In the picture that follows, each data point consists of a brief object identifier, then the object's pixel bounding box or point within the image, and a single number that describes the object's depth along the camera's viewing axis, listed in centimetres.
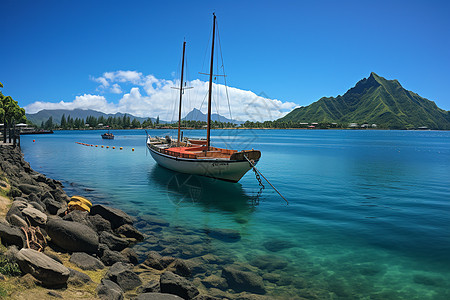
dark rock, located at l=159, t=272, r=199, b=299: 814
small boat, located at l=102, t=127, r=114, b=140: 12222
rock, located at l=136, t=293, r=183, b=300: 742
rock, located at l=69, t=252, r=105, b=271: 939
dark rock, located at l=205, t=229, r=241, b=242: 1388
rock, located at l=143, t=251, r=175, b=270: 1046
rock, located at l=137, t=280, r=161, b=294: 836
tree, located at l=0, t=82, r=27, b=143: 7400
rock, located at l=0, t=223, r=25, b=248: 852
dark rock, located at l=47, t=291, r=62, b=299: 664
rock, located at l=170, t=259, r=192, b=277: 1005
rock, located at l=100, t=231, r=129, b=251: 1150
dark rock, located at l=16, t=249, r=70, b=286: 708
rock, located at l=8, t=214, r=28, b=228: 1022
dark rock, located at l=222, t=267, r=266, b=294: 933
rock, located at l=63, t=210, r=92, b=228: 1253
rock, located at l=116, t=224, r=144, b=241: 1320
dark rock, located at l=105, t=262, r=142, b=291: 865
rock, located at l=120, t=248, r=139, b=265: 1082
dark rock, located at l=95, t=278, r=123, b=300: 734
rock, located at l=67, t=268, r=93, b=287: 773
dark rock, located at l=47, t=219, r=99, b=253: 1031
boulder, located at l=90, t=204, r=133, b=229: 1390
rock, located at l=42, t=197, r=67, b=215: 1526
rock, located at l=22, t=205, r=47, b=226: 1120
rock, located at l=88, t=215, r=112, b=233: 1308
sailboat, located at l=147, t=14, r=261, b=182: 2527
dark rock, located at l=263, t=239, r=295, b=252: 1296
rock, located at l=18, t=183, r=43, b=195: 1769
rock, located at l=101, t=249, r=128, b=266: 1027
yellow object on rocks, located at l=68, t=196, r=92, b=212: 1534
